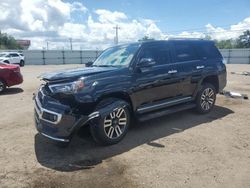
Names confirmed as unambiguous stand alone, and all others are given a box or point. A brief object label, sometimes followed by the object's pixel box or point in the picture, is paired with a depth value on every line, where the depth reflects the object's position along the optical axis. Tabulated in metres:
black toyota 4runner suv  3.13
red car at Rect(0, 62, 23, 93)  7.43
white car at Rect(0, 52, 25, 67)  19.55
